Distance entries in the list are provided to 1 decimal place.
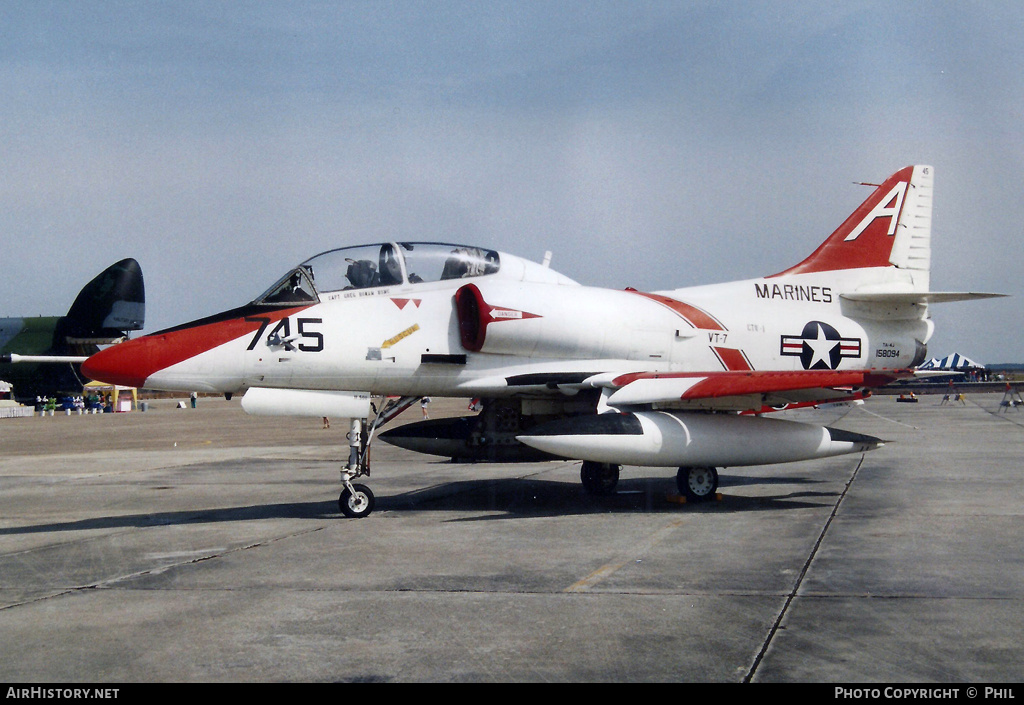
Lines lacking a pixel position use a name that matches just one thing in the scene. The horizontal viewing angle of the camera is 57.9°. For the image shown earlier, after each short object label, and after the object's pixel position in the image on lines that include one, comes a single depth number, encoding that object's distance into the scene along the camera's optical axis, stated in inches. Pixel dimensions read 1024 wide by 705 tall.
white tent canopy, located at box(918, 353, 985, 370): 3668.8
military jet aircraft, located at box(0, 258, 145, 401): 1651.1
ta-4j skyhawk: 409.1
